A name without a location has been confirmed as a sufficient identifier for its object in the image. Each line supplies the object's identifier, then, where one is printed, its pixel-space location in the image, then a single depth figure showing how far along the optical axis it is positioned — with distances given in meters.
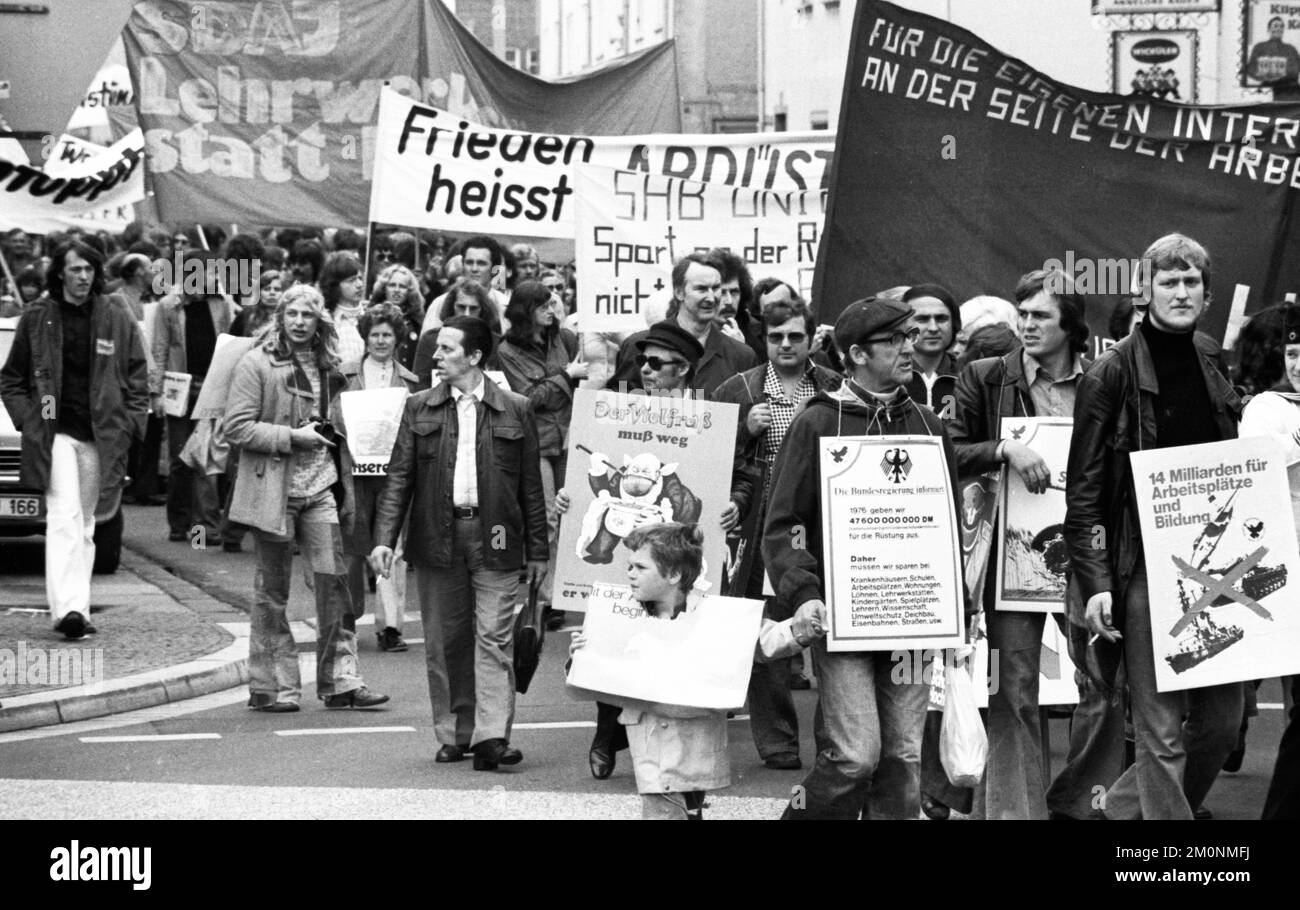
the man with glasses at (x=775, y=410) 9.11
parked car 14.45
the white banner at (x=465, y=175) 15.75
